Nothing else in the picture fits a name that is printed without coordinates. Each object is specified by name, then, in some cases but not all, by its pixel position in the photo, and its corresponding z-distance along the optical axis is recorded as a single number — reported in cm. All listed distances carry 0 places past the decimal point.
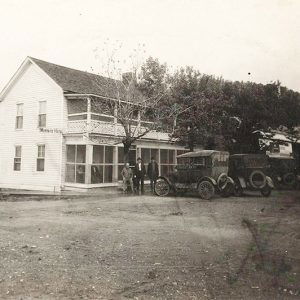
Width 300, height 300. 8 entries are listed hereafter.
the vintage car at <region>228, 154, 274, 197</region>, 1719
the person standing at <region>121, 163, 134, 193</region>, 1891
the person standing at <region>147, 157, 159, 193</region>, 1934
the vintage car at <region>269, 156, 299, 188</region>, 2331
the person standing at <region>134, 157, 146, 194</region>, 1916
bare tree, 1947
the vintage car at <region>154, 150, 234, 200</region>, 1611
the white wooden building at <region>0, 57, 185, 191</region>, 2045
